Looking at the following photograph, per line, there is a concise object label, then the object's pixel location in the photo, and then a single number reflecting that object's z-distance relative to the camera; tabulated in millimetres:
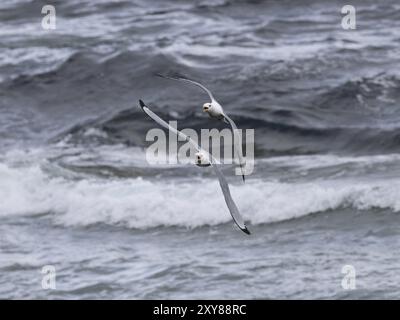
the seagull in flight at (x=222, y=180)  15555
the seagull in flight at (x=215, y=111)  16250
